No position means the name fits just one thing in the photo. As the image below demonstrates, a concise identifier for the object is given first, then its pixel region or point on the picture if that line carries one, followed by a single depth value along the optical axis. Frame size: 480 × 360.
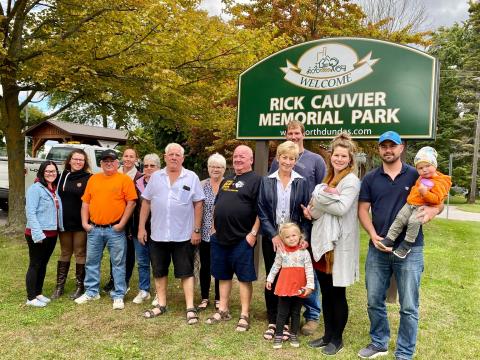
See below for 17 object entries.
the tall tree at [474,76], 30.86
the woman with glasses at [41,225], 4.45
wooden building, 26.33
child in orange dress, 3.69
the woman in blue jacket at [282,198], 3.82
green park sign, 4.67
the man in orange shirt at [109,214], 4.57
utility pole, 29.92
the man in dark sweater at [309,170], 4.25
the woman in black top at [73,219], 4.74
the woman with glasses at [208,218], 4.48
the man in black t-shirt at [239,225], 4.06
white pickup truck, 10.67
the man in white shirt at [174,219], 4.29
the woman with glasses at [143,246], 4.86
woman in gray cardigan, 3.46
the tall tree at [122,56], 6.44
